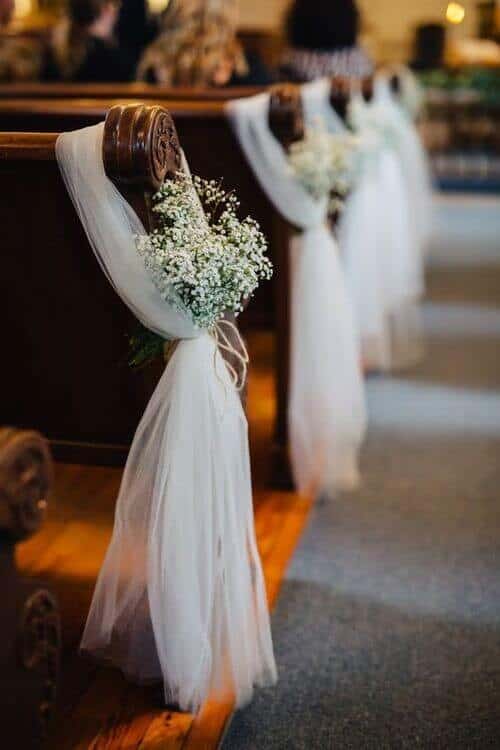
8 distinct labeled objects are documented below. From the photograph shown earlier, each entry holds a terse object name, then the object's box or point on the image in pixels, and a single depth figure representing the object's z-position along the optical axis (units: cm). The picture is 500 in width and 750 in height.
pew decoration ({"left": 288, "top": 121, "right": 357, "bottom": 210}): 271
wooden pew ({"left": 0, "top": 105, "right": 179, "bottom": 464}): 183
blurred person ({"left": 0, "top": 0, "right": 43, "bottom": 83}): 554
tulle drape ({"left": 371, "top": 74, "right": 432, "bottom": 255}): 478
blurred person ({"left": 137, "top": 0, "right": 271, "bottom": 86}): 392
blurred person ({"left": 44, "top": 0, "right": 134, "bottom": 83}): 429
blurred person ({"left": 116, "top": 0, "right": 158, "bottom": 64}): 575
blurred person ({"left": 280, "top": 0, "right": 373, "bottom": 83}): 498
